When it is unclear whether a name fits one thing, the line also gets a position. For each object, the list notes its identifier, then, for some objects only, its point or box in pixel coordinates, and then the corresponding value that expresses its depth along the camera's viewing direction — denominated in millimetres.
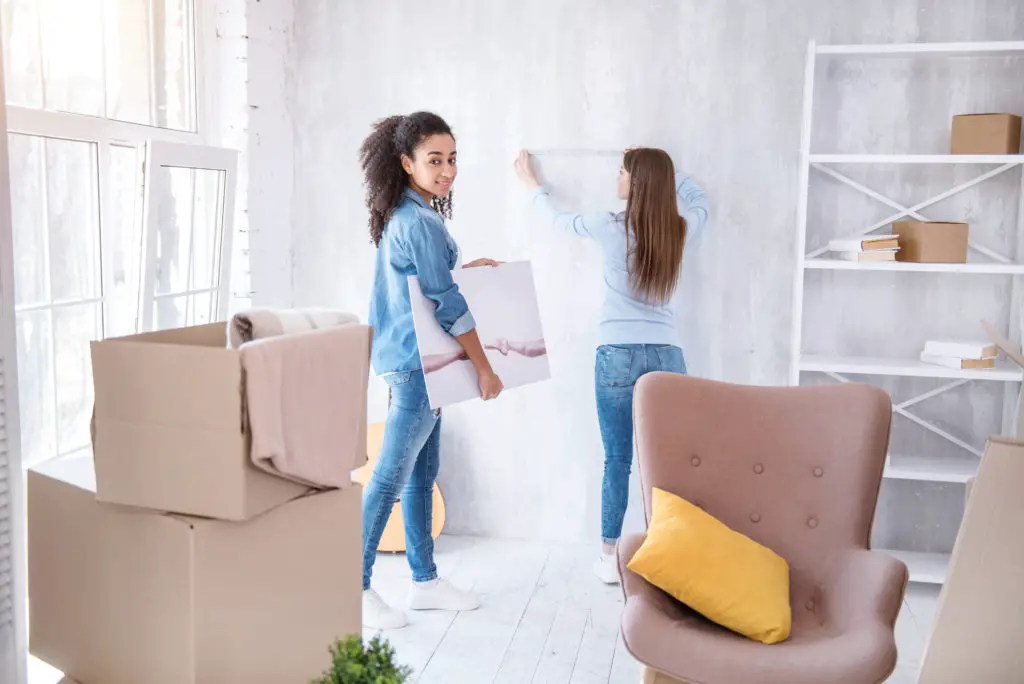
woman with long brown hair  3295
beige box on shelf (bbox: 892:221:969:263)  3301
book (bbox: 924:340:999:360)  3338
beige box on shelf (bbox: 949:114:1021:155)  3252
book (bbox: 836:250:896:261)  3346
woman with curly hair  2846
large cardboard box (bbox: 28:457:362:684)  1884
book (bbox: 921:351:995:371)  3344
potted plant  1659
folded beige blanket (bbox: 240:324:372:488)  1836
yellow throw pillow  2283
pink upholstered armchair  2414
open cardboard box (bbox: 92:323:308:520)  1828
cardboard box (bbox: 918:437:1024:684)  1973
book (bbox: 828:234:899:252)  3348
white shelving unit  3260
